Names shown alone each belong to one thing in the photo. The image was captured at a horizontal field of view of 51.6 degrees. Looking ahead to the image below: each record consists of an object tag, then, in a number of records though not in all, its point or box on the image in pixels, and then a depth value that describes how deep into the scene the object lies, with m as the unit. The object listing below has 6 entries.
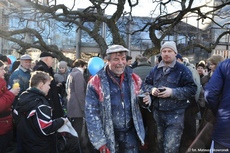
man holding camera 3.22
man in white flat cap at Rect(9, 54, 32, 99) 5.02
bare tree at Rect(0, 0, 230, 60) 11.55
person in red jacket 3.37
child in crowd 3.03
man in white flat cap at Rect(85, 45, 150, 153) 2.63
